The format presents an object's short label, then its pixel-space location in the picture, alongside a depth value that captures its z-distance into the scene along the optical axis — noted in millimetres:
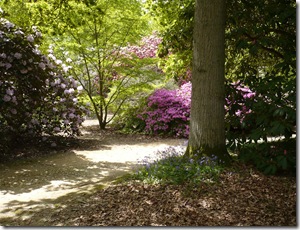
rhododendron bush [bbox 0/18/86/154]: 7332
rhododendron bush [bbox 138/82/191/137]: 11094
